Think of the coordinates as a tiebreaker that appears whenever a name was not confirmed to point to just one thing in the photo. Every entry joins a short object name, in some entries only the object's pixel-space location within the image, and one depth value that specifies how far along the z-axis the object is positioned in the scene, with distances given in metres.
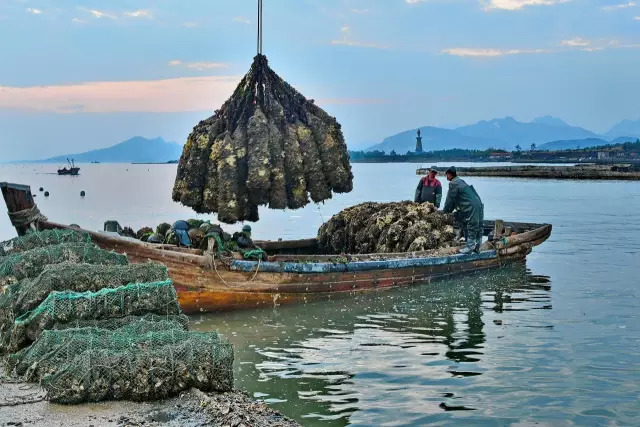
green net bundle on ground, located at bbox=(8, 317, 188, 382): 7.95
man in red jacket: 20.62
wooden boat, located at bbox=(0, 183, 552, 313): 13.95
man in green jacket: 18.20
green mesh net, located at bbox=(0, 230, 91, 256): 13.23
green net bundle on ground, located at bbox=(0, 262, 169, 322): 9.48
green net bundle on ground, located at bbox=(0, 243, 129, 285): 11.17
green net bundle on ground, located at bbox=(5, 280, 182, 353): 9.14
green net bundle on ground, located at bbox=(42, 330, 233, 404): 7.55
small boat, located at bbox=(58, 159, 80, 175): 174.25
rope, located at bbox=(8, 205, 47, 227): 14.77
